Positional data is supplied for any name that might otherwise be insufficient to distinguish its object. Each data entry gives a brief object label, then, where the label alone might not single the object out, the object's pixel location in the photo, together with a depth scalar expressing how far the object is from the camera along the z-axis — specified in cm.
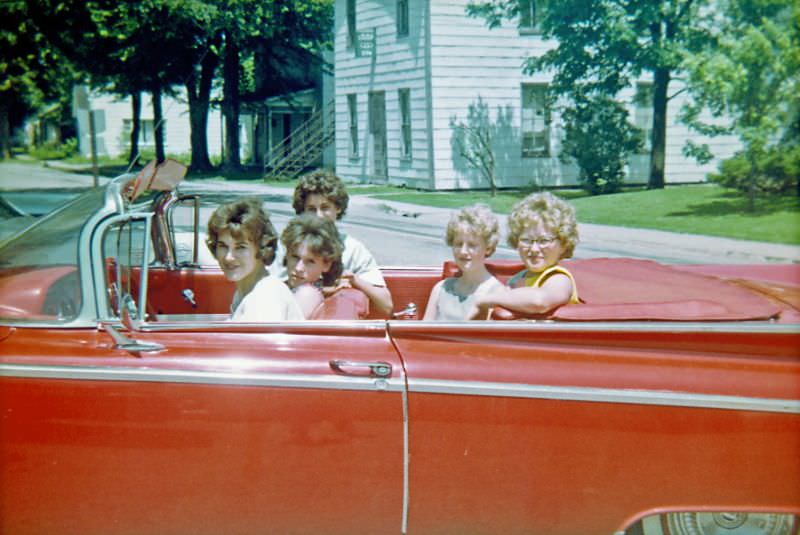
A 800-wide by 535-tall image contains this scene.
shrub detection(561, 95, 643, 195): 1861
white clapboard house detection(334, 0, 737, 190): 1800
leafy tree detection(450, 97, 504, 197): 1841
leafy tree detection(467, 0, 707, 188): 1614
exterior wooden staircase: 2091
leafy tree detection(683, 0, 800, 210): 1278
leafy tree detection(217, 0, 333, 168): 1266
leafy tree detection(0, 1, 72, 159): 1431
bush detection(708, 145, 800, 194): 1400
